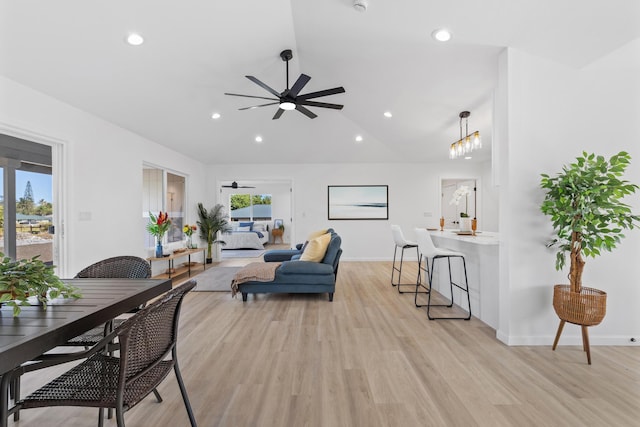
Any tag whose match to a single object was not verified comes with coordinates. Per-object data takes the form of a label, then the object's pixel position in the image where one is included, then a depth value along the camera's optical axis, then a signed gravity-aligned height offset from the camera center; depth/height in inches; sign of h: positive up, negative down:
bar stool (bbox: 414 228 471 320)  129.2 -19.1
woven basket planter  89.2 -30.1
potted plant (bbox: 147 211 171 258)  190.9 -9.4
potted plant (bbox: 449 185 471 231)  150.7 -3.9
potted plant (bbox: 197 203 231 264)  270.2 -11.1
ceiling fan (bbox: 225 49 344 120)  123.0 +51.8
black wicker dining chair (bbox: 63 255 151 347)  86.5 -16.8
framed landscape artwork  287.4 +11.1
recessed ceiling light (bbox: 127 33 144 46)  109.7 +66.3
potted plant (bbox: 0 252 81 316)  48.4 -11.9
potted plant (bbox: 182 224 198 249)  231.1 -15.5
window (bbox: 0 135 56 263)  117.6 +6.2
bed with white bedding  356.5 -34.1
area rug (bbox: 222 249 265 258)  314.5 -46.9
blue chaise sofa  152.5 -35.8
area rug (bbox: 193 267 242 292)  181.3 -46.7
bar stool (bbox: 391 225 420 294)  166.9 -17.0
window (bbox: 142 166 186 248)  209.3 +11.9
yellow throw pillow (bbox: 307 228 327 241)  204.7 -15.5
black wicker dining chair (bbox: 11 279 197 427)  43.3 -27.2
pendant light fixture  156.4 +38.1
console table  197.7 -43.3
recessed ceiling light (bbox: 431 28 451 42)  103.8 +63.5
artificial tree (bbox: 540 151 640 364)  87.7 -2.6
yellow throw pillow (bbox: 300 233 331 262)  156.0 -20.5
